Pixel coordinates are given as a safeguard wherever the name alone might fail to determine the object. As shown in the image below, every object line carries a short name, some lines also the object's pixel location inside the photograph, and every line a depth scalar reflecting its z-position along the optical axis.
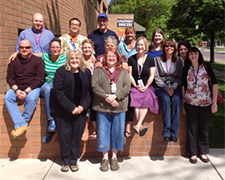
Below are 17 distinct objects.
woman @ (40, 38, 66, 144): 3.60
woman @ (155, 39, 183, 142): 3.73
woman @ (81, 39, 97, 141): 3.73
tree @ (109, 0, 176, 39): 30.03
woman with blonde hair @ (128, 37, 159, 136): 3.73
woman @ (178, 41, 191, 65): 4.32
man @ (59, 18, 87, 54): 4.27
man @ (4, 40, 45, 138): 3.60
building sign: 12.78
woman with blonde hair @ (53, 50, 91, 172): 3.35
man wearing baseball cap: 4.71
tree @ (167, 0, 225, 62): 10.37
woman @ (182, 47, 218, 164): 3.71
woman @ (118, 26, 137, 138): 4.32
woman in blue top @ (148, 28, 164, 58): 4.30
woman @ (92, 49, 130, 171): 3.48
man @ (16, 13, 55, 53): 4.14
